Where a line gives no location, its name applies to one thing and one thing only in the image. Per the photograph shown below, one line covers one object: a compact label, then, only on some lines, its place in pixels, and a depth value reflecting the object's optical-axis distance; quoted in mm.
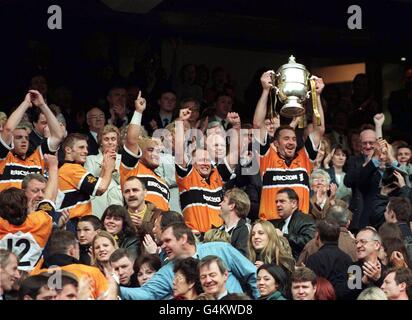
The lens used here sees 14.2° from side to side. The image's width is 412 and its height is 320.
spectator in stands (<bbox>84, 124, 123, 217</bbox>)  14508
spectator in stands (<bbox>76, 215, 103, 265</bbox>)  13281
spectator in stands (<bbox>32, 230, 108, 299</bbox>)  11867
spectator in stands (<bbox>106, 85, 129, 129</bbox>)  16484
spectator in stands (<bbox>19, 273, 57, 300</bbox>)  11422
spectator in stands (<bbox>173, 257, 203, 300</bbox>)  12062
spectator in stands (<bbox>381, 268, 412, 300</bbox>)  12500
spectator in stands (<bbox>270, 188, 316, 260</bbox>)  14000
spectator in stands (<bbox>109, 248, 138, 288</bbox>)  12664
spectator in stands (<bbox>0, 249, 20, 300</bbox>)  11867
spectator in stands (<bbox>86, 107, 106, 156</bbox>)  15852
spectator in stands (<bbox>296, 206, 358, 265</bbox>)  13555
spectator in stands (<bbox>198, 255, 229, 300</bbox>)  11938
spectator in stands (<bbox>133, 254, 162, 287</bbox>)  12711
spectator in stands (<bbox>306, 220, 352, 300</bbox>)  13078
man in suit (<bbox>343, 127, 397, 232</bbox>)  15289
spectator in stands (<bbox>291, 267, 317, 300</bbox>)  12352
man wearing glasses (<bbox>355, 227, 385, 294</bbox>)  13016
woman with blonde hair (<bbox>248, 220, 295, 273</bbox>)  13125
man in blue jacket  12414
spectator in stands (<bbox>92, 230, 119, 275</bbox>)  12789
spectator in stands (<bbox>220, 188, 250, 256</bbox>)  13820
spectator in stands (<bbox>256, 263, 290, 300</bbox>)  12383
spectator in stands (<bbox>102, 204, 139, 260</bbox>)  13484
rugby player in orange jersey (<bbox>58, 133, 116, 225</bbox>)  13961
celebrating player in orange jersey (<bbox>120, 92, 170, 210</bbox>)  14422
